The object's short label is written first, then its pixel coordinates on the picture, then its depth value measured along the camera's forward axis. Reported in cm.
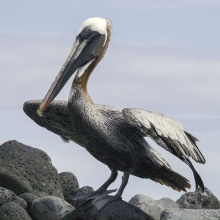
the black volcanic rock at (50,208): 1273
